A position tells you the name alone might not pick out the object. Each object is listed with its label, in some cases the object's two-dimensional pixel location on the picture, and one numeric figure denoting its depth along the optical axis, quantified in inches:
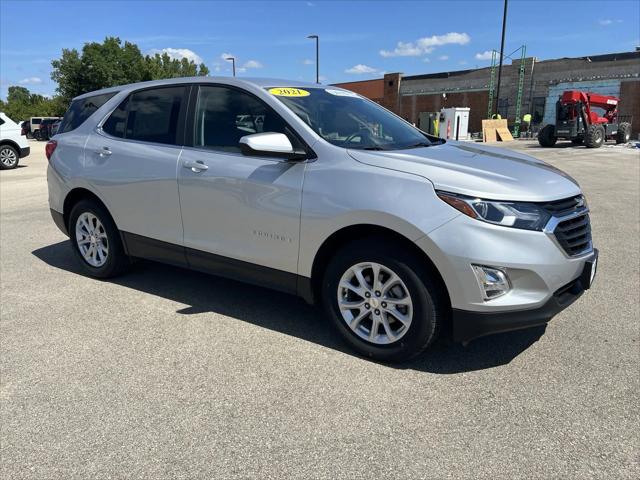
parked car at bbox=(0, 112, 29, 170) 627.8
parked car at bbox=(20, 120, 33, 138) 1727.4
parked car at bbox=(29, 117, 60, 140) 1615.4
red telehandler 852.6
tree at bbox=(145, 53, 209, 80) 1952.5
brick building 1352.1
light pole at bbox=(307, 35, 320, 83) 1601.9
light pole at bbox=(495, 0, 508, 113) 1270.9
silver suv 111.0
